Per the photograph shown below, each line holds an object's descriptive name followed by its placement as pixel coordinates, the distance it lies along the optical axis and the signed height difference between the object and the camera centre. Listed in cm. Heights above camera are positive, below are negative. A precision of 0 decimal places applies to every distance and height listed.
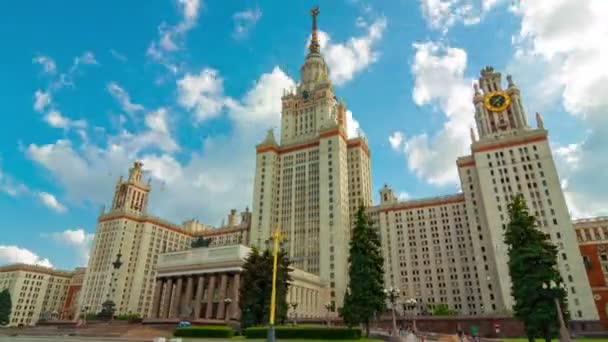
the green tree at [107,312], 7088 +197
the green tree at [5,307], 10661 +414
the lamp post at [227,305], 6418 +325
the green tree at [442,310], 7875 +321
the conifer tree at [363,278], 4281 +517
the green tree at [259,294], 4569 +345
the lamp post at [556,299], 2762 +198
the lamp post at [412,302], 4301 +252
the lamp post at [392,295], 3861 +323
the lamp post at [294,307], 6919 +318
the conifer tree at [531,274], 3447 +473
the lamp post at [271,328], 2044 -19
